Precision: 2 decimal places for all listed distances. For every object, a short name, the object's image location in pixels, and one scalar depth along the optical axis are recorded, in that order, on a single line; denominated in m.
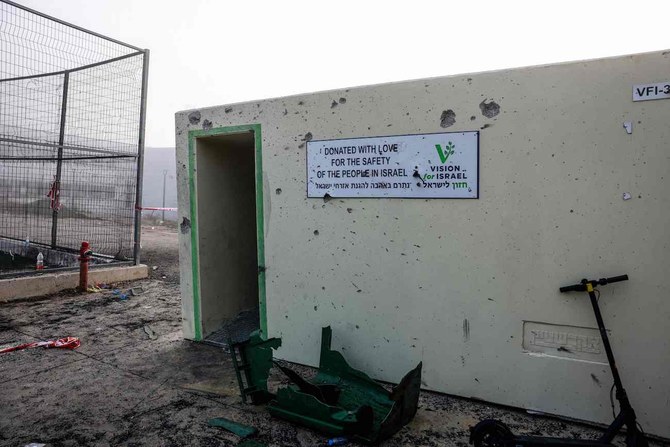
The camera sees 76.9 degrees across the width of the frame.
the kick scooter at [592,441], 2.43
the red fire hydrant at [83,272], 6.69
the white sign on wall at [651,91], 2.66
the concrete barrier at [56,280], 6.09
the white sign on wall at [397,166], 3.24
